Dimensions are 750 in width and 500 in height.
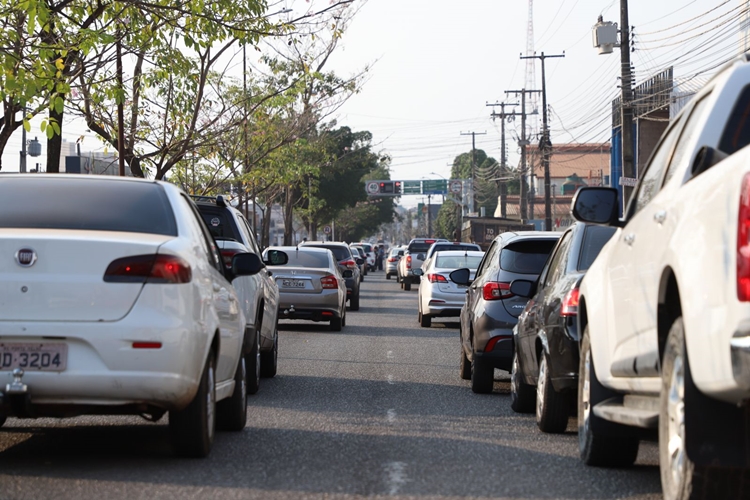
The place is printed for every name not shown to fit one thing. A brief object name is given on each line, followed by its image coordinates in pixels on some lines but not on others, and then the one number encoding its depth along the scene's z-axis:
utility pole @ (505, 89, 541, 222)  61.38
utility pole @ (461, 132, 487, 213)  93.85
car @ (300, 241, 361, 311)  27.75
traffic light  105.12
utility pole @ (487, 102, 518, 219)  75.55
